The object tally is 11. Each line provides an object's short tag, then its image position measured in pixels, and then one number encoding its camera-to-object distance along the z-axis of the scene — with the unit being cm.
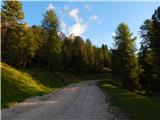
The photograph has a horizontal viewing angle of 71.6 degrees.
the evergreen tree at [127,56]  1997
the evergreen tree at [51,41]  2943
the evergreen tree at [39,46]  3069
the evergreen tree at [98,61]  4158
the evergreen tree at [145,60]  1985
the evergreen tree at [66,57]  3751
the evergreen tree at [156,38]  1512
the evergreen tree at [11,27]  2295
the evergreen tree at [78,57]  3804
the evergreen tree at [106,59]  4632
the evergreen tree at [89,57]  3968
